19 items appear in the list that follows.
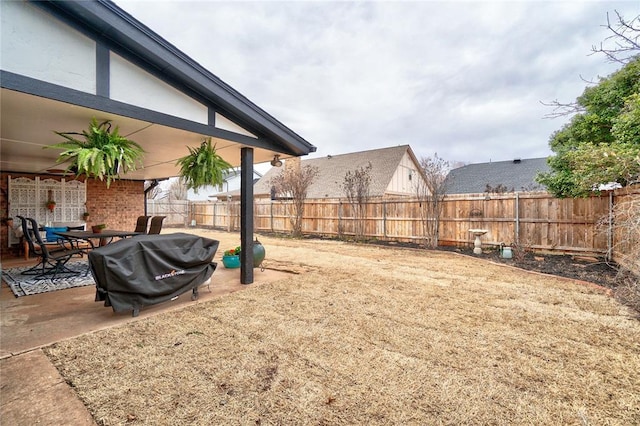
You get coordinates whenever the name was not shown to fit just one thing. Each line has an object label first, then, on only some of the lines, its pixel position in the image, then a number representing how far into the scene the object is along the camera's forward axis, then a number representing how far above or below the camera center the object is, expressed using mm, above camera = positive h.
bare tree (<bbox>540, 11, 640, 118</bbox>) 3996 +2582
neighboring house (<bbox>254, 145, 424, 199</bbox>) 16875 +2565
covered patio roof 2559 +1233
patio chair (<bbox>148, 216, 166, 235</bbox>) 6557 -356
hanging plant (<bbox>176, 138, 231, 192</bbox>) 4098 +668
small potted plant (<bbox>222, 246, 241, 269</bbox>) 6085 -1121
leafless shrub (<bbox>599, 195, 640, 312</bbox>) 3496 -856
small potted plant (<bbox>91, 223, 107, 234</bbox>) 6131 -401
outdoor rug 4402 -1279
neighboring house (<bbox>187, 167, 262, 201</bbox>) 23167 +1641
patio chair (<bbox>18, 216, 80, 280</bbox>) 4730 -863
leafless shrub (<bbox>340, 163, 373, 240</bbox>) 11172 +615
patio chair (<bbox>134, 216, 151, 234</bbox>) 7125 -360
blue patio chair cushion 6988 -637
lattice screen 7574 +363
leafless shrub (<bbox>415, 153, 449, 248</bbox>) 8945 +531
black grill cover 3141 -733
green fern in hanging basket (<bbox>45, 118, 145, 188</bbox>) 2809 +629
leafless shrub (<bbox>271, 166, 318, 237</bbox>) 12641 +944
